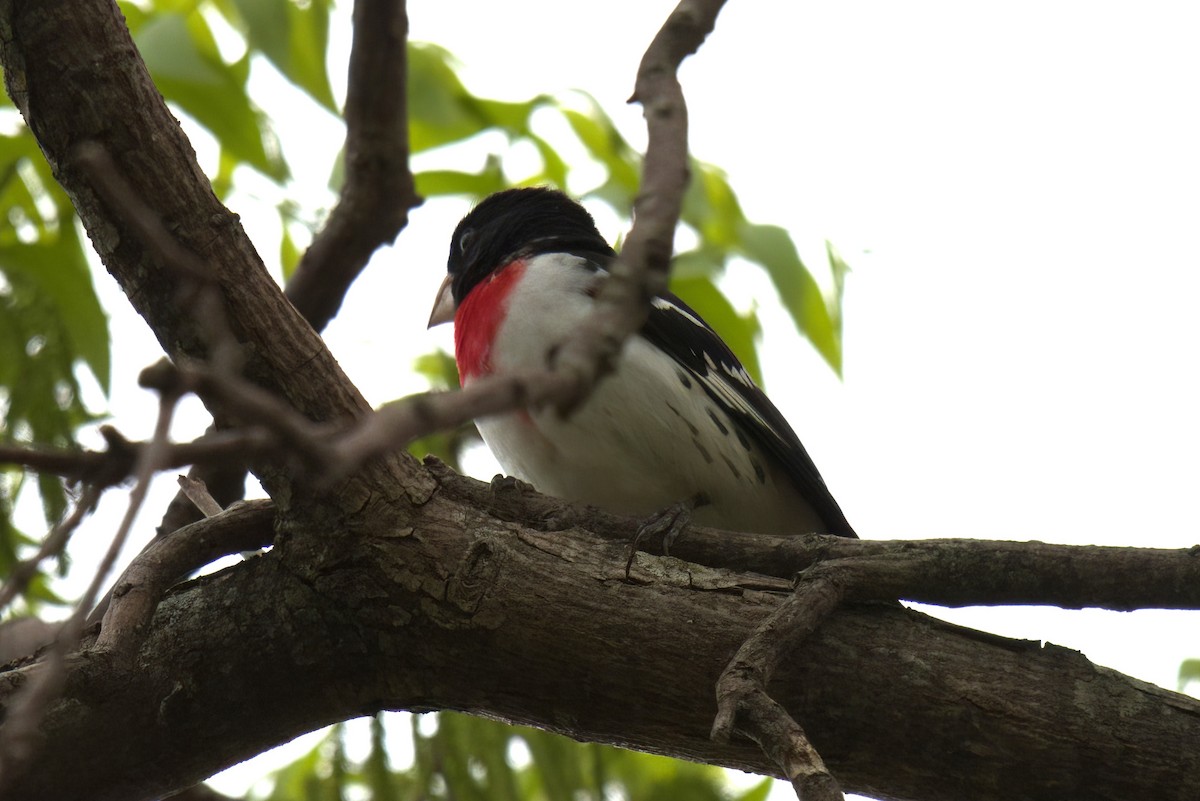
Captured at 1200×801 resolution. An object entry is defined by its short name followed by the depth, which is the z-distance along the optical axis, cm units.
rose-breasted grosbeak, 732
